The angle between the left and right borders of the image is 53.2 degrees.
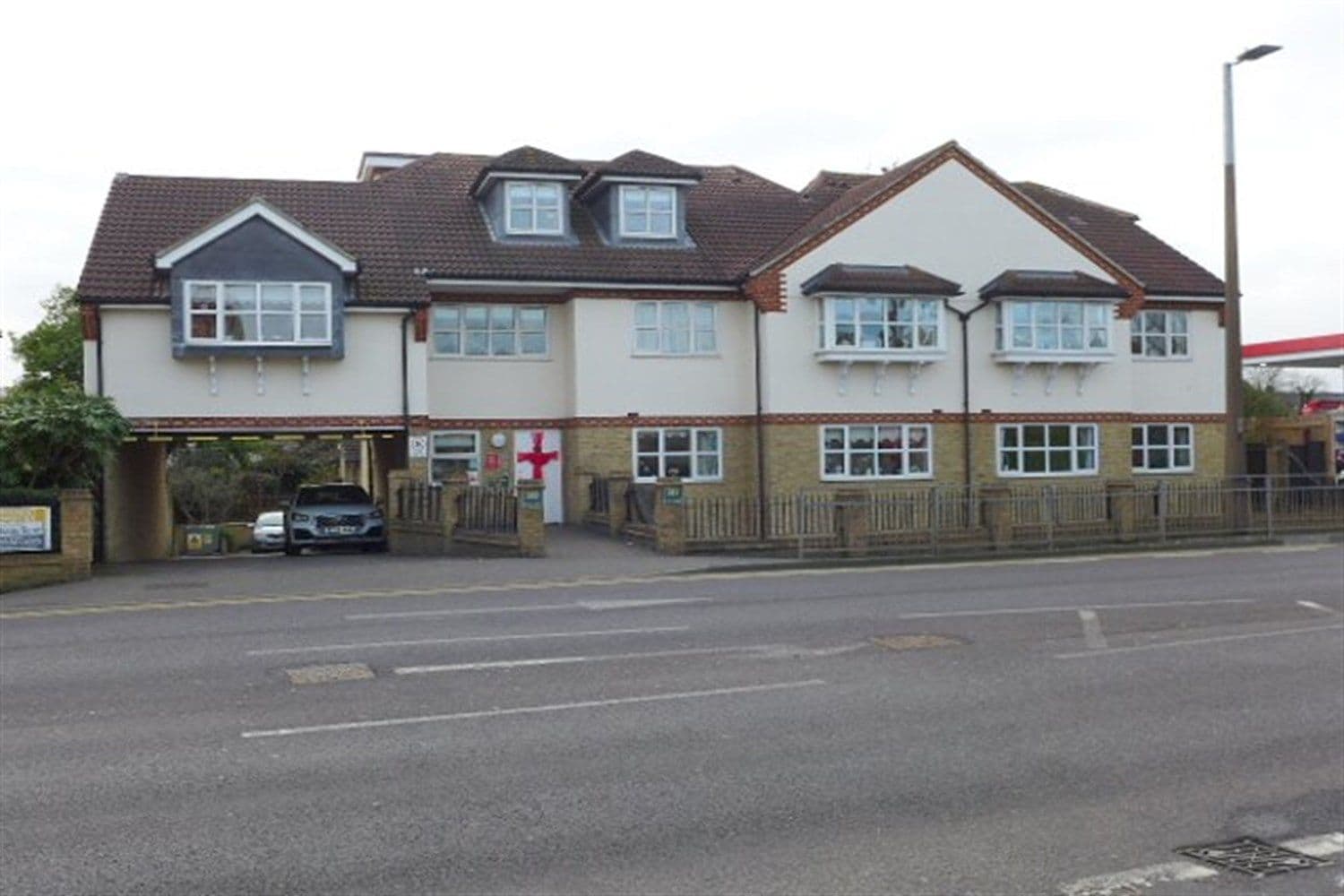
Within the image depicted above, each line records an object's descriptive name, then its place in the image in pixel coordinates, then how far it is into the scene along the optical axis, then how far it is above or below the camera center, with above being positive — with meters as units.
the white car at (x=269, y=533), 42.19 -1.72
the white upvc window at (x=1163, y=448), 35.50 +0.43
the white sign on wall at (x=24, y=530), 20.83 -0.72
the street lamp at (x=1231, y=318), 27.22 +3.00
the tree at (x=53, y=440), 21.95 +0.71
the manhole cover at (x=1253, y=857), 6.10 -1.84
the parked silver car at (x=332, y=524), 27.94 -0.97
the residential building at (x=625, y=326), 27.83 +3.34
